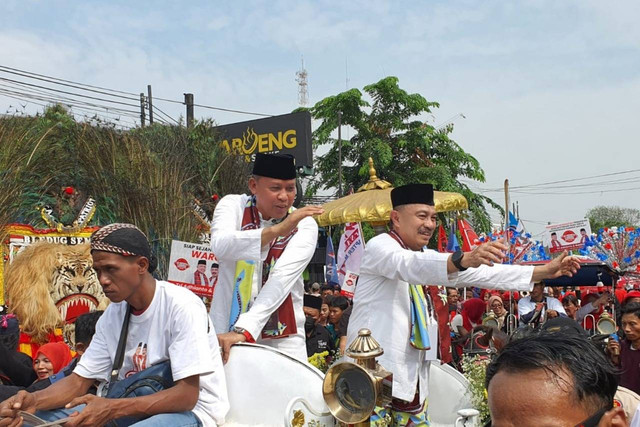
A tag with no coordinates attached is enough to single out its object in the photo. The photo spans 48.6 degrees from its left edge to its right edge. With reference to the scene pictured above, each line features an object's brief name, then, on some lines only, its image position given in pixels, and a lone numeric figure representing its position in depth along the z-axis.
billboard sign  24.77
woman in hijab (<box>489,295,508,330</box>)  11.40
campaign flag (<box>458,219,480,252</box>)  13.24
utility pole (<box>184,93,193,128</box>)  28.06
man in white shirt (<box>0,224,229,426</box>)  2.76
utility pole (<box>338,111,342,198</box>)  25.44
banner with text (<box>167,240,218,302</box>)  7.72
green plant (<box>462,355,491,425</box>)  4.12
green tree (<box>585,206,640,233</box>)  74.31
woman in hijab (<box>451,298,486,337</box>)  10.89
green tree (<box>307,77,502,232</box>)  29.34
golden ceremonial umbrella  10.30
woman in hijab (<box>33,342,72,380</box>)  5.22
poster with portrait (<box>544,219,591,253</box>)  15.45
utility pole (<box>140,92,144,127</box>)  29.50
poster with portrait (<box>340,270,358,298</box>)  10.48
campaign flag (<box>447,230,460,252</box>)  14.44
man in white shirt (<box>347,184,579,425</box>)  3.78
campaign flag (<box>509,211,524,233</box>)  13.01
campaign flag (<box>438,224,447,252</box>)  13.80
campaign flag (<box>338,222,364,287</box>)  11.39
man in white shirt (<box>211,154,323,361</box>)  3.72
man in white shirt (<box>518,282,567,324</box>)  9.41
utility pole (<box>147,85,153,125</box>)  30.73
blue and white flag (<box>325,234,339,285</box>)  15.19
